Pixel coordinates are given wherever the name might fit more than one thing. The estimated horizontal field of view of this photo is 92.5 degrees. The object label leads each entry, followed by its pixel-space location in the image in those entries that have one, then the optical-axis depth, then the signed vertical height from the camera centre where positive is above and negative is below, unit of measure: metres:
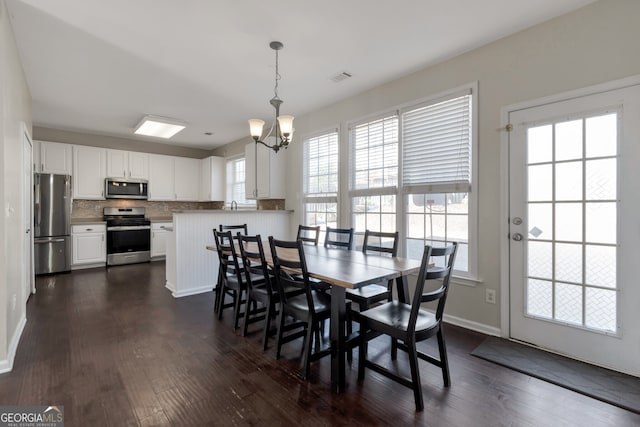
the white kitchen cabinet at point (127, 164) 6.19 +0.96
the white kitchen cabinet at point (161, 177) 6.69 +0.74
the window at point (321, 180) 4.34 +0.47
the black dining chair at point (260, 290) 2.49 -0.70
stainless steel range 5.96 -0.52
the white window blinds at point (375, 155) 3.60 +0.70
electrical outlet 2.79 -0.77
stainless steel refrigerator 4.94 -0.20
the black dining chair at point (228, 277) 2.92 -0.69
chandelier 2.77 +0.80
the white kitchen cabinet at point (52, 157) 5.34 +0.95
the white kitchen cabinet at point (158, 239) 6.43 -0.61
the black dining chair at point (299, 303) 2.08 -0.69
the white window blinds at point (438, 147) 2.99 +0.67
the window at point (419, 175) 3.00 +0.41
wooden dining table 1.93 -0.43
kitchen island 4.04 -0.49
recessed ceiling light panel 4.93 +1.45
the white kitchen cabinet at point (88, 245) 5.59 -0.65
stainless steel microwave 6.12 +0.46
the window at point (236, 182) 6.49 +0.63
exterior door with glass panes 2.14 -0.12
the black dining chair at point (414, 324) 1.78 -0.71
